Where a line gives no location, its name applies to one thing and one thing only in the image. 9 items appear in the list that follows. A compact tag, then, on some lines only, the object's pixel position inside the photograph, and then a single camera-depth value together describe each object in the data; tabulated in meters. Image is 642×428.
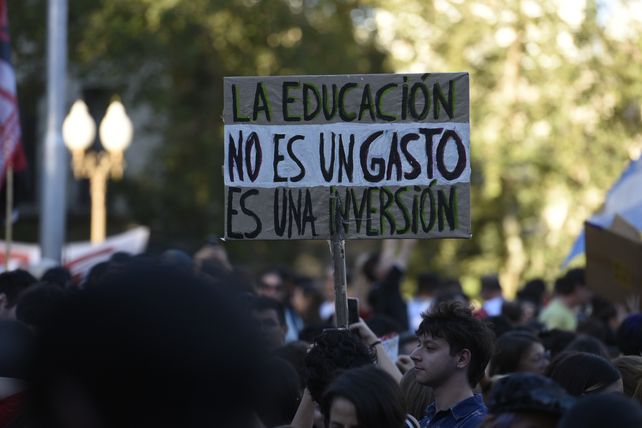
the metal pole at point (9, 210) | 19.86
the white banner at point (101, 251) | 21.49
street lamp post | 32.64
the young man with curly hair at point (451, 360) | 8.85
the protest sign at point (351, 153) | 10.33
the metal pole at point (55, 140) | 24.79
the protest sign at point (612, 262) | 18.76
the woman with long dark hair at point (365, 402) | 6.92
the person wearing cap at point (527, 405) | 5.64
